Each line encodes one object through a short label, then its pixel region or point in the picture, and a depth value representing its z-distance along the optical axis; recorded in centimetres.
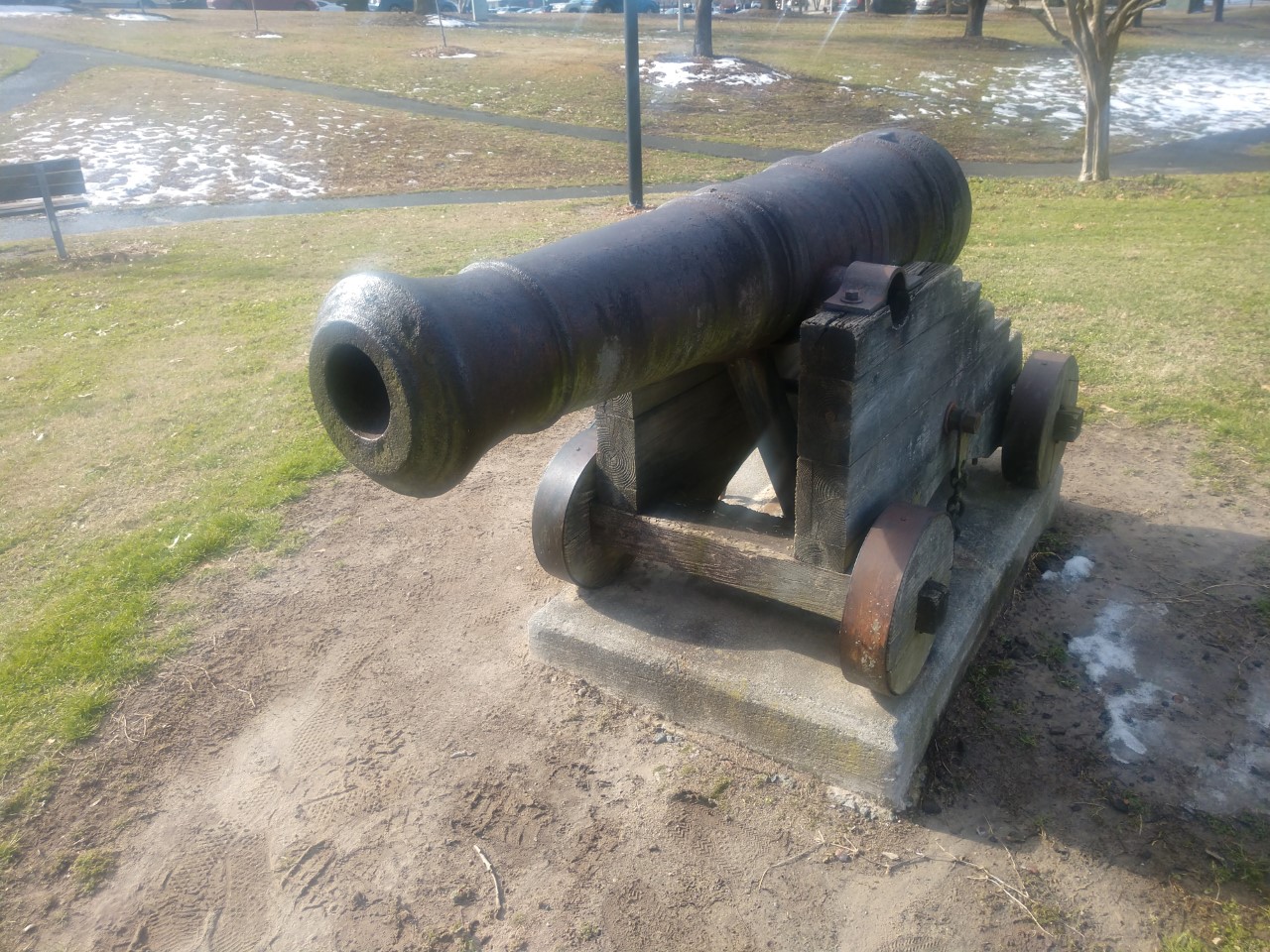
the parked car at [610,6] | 4662
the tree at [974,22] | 3148
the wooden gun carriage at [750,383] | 206
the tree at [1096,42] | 1269
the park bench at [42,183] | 1097
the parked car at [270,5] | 4406
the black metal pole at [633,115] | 988
